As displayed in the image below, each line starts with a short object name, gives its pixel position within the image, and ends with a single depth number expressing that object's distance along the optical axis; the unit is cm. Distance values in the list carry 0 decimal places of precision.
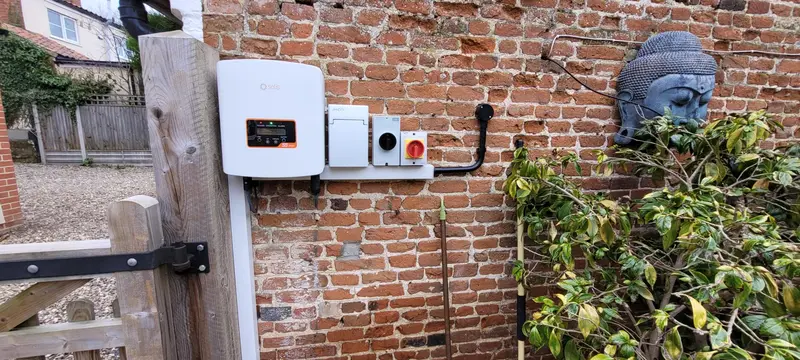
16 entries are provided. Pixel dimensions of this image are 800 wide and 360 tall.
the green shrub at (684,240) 101
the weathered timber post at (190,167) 112
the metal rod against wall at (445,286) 160
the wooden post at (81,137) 894
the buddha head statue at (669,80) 155
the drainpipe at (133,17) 139
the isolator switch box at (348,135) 145
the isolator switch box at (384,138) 150
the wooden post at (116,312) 111
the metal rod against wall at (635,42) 163
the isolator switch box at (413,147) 153
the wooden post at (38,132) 877
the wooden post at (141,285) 103
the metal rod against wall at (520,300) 157
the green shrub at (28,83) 873
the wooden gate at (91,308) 101
